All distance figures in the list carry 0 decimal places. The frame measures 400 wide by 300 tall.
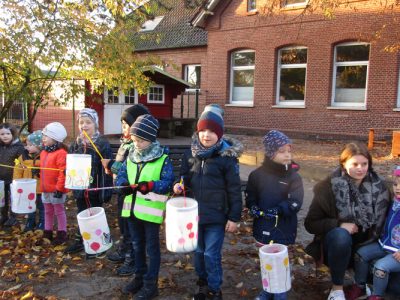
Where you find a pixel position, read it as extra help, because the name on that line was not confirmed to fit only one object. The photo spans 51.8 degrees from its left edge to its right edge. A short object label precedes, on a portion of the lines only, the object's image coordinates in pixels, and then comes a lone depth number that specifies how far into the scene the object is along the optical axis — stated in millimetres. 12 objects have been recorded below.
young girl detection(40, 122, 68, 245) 4531
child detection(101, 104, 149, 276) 4035
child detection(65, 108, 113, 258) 4355
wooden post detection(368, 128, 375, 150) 12867
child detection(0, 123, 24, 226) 5316
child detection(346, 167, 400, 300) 3148
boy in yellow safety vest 3367
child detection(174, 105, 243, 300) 3312
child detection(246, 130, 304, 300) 3367
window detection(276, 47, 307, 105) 17062
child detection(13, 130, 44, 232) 5141
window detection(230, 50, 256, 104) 18766
